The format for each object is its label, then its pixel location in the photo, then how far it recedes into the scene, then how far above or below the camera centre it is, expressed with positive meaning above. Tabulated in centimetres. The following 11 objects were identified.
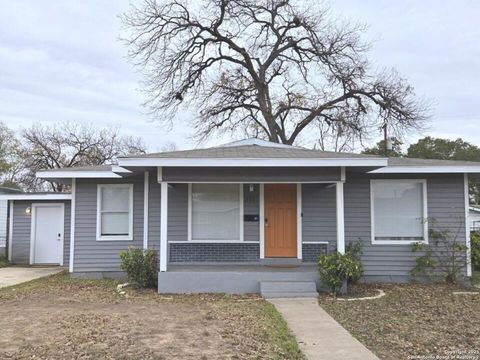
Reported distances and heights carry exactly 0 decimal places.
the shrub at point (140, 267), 960 -102
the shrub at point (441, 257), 1048 -87
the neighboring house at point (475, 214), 2030 +21
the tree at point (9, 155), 3506 +459
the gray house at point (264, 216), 1078 +3
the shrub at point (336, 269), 902 -98
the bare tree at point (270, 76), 2447 +779
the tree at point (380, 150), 3257 +492
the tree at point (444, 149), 3891 +577
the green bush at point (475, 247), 1059 -64
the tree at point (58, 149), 3378 +496
